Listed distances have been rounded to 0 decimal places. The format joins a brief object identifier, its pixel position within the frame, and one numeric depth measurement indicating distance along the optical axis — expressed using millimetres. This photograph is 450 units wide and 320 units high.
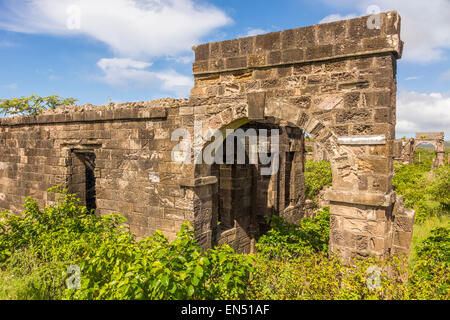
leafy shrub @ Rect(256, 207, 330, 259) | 6094
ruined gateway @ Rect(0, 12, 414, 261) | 3793
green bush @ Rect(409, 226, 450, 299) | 3172
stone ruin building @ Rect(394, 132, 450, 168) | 26417
